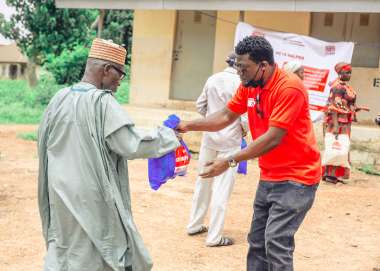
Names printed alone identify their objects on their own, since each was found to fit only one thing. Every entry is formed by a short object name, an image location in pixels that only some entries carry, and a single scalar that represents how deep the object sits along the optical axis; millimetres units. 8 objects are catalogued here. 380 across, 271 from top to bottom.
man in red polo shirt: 3799
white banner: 10562
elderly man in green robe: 3242
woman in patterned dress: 9055
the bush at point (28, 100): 17375
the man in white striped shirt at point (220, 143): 5988
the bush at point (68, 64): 20750
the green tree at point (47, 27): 20953
